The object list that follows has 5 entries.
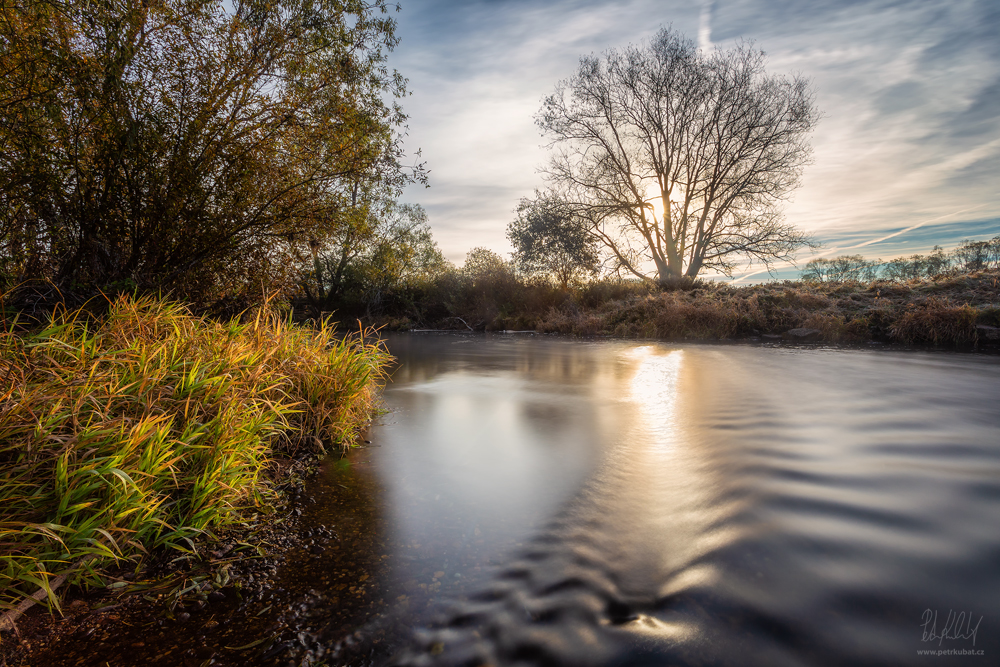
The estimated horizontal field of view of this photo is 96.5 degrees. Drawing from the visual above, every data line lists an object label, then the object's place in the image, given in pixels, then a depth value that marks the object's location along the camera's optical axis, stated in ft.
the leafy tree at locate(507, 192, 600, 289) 70.69
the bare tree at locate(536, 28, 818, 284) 66.18
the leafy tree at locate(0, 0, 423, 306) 15.88
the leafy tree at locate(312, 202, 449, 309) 73.61
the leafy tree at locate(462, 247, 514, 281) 73.87
